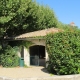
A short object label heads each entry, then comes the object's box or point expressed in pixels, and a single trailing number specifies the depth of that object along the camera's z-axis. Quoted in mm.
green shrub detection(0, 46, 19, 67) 13030
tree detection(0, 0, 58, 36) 11995
